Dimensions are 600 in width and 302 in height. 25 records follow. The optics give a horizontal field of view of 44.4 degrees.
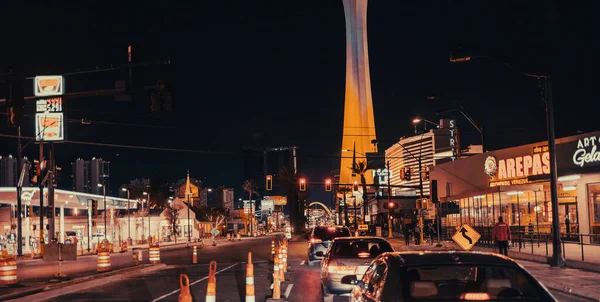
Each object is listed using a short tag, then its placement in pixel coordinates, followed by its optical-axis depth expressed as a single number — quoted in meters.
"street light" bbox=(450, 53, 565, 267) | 26.59
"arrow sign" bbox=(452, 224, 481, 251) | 23.61
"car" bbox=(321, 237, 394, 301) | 16.72
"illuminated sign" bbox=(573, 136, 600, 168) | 39.12
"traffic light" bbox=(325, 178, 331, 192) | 66.81
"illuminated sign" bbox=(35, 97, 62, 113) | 51.28
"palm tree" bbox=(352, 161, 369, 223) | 103.57
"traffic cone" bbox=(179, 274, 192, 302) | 9.47
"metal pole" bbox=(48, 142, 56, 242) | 48.56
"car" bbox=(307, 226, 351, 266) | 29.02
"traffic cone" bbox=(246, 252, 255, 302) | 13.00
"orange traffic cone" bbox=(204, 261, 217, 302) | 10.30
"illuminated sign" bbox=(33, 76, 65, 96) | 51.62
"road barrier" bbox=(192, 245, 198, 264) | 37.14
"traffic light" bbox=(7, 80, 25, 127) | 21.47
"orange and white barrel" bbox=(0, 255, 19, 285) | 24.19
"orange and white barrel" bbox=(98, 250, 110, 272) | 29.80
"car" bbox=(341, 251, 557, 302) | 7.38
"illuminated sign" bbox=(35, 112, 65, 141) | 50.56
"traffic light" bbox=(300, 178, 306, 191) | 62.51
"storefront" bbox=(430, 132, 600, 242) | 40.81
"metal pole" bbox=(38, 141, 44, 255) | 47.87
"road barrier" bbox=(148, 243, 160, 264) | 34.41
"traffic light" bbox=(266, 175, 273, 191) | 60.72
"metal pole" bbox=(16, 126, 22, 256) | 52.95
